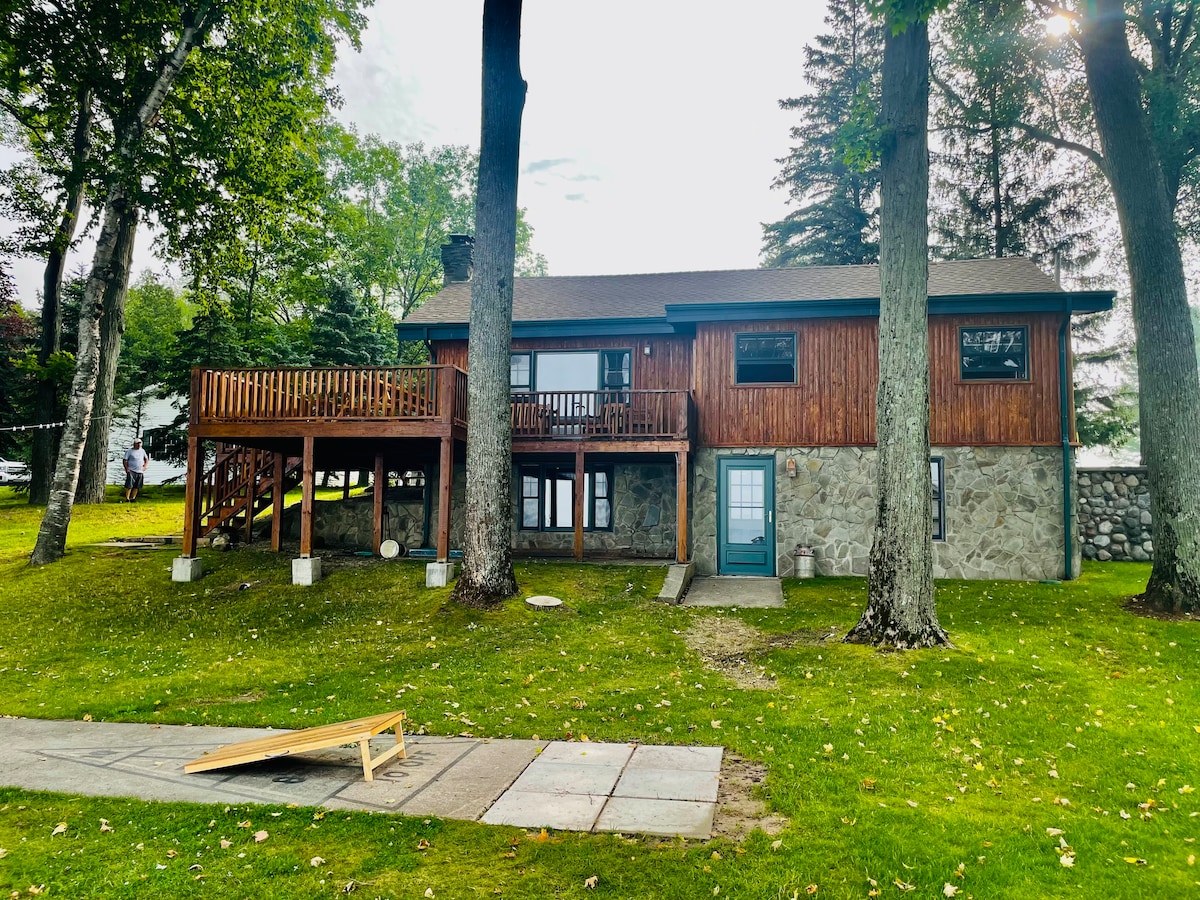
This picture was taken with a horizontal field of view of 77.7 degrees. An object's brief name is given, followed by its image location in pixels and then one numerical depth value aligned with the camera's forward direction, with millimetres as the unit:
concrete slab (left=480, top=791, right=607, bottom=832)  4445
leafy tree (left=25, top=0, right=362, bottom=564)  14266
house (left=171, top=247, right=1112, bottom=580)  13234
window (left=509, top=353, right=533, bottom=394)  16906
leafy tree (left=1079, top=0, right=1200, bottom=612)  10602
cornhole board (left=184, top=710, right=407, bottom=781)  5156
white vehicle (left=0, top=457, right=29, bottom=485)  29020
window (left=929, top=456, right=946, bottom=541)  14438
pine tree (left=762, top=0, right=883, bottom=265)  27875
